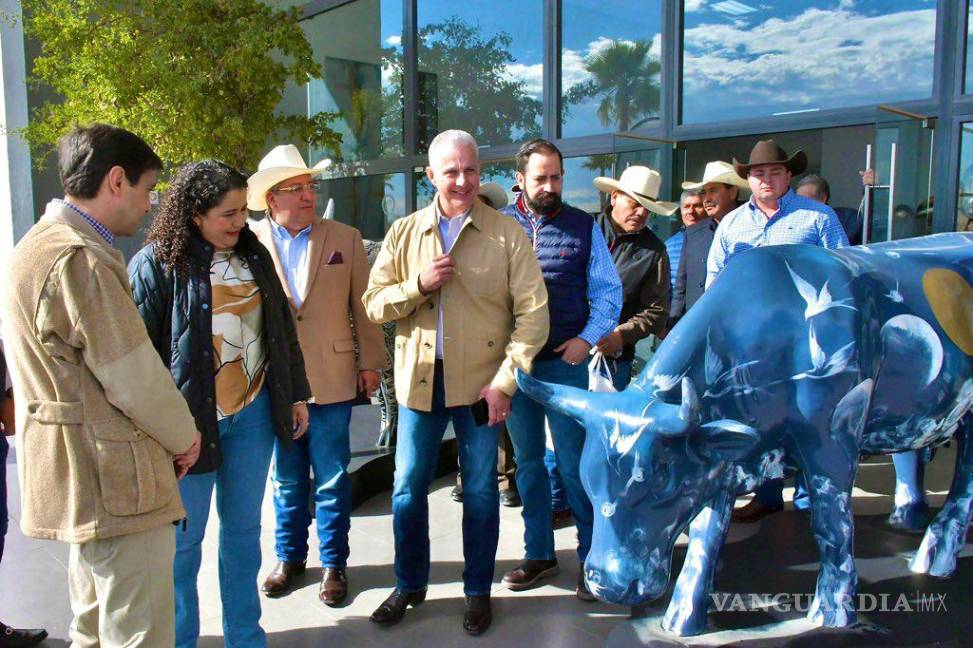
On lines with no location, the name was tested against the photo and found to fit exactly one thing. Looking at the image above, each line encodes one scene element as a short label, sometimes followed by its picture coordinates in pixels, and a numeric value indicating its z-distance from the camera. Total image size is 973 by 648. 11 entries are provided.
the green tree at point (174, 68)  7.39
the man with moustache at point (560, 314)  3.25
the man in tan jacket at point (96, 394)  1.84
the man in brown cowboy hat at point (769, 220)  3.67
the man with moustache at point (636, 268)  3.97
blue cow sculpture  2.37
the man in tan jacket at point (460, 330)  2.87
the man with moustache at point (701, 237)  4.82
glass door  5.61
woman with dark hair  2.41
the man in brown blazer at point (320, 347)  3.29
